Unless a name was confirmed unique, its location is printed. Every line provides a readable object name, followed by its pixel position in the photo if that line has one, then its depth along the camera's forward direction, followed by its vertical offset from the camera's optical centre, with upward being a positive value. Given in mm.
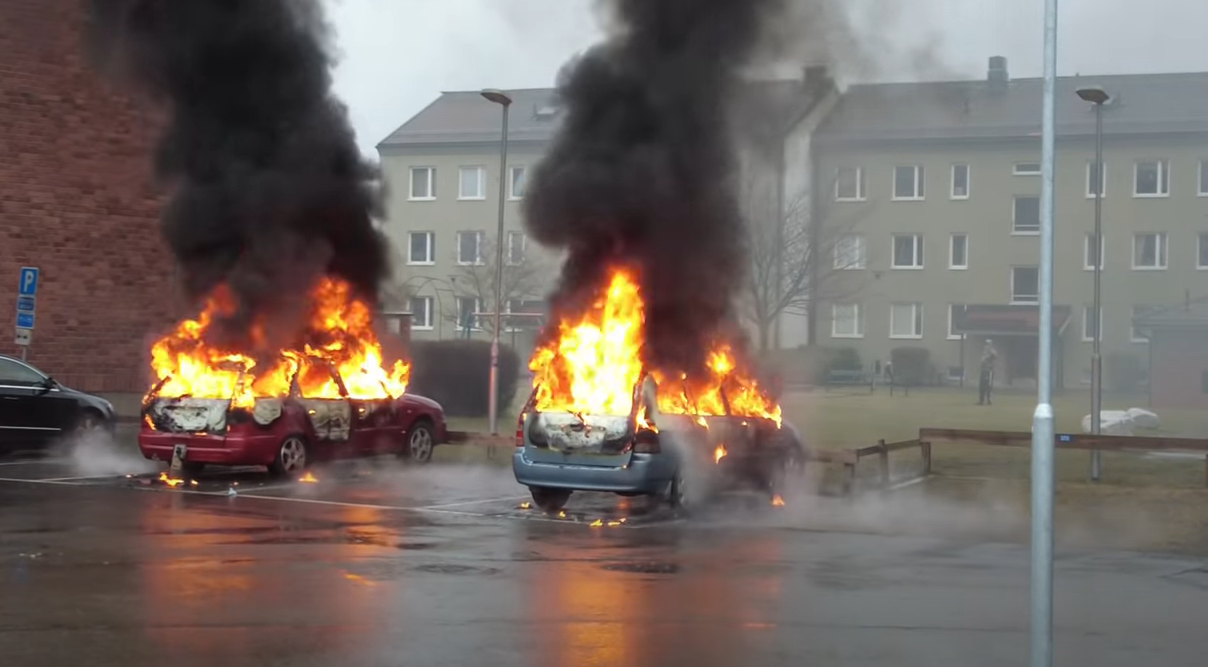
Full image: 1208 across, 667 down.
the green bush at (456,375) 29531 -39
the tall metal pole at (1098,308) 16398 +991
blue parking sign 20688 +1134
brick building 23094 +2609
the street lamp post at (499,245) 22812 +2126
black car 19562 -652
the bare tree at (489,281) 33562 +2523
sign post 20516 +806
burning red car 16531 -408
